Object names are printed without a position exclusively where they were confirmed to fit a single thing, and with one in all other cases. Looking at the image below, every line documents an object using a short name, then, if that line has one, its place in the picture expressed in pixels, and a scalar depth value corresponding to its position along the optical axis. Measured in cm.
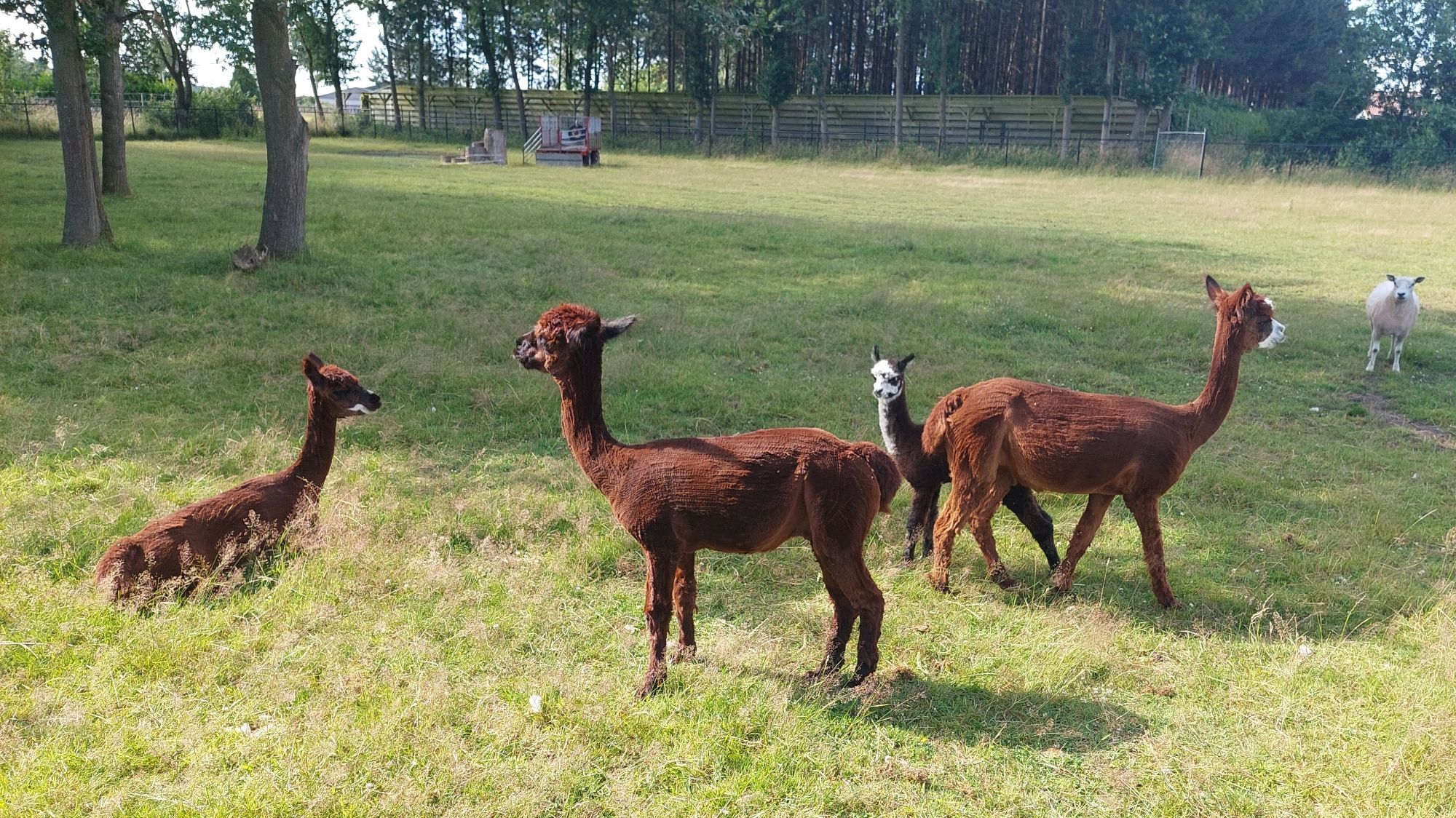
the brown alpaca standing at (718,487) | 403
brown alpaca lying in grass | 489
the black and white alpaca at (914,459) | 581
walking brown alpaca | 516
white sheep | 1078
